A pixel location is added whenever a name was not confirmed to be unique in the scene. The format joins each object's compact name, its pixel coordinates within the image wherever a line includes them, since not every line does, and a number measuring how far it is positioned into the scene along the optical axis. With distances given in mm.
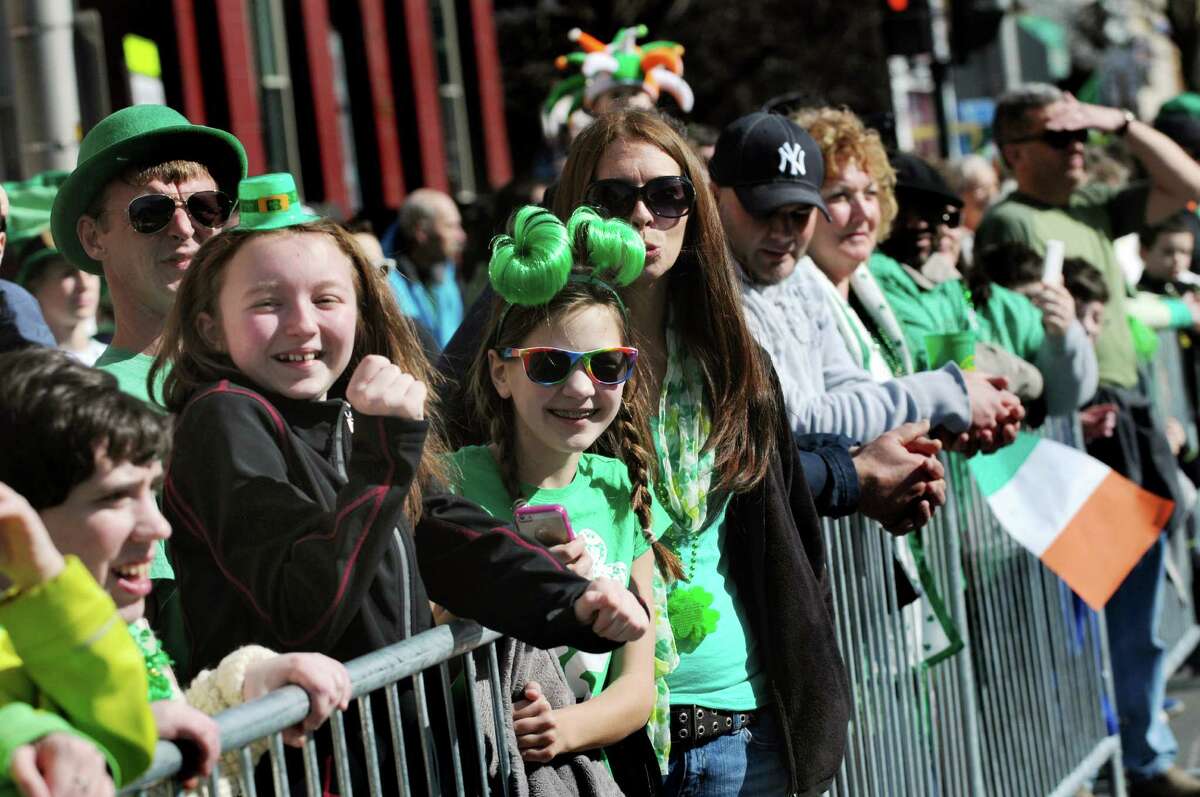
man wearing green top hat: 6529
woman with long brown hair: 6756
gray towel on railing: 5424
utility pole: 10198
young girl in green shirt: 6057
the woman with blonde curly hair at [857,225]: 9002
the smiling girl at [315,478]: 4756
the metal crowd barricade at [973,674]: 8015
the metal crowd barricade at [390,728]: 4088
